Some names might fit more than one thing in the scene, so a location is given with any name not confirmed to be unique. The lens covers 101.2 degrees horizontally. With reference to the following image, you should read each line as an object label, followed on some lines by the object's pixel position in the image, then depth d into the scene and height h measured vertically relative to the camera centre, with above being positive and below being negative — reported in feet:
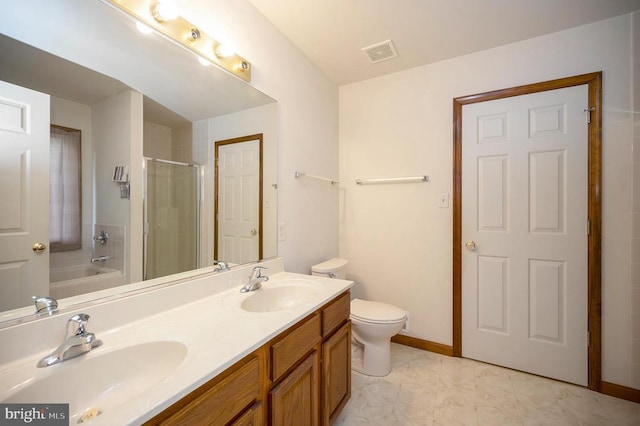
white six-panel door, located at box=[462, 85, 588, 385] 5.83 -0.49
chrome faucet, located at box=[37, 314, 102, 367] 2.29 -1.20
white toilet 5.94 -2.63
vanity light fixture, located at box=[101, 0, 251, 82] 3.33 +2.62
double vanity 2.07 -1.35
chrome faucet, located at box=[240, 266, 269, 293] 4.42 -1.19
